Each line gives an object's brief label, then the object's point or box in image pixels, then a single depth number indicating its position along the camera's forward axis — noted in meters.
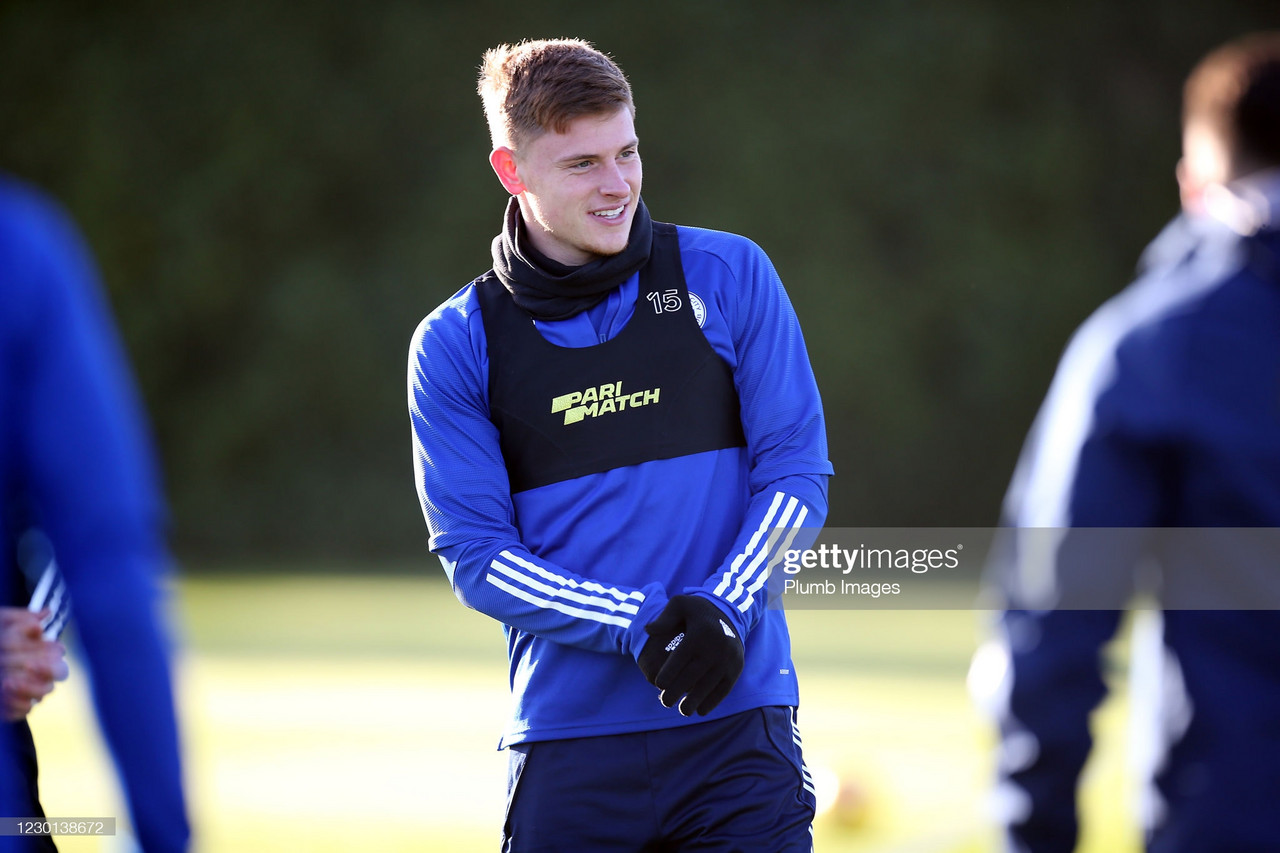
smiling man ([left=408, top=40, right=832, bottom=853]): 16.52
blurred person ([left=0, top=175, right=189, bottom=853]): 15.84
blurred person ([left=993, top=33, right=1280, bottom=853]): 16.01
